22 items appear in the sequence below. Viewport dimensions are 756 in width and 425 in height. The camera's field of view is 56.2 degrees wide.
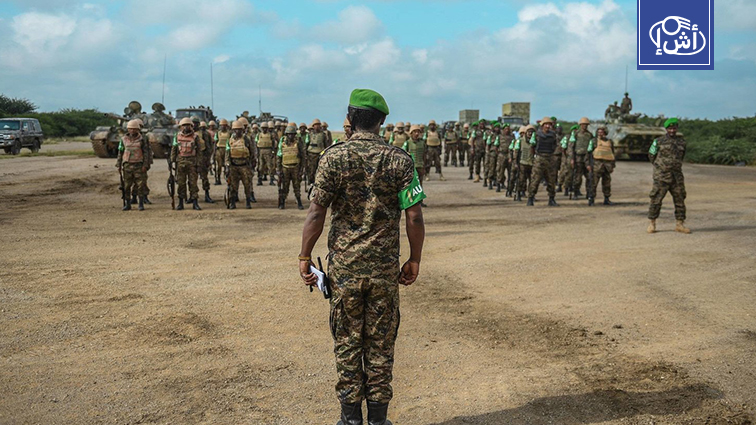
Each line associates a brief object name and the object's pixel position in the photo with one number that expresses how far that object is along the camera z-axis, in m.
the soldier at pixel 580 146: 16.30
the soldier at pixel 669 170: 11.28
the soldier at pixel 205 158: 15.90
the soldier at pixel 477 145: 23.42
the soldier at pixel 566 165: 16.66
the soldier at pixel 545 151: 15.10
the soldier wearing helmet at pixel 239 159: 14.64
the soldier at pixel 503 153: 19.14
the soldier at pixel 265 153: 18.70
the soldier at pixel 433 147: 23.14
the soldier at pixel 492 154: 20.56
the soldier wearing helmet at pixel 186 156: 14.34
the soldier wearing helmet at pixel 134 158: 14.16
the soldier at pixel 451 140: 30.39
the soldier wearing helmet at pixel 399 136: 18.10
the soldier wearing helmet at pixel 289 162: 14.58
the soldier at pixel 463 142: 28.84
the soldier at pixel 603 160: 15.42
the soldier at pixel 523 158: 16.00
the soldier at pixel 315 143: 17.34
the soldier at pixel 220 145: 19.90
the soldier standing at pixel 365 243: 3.91
